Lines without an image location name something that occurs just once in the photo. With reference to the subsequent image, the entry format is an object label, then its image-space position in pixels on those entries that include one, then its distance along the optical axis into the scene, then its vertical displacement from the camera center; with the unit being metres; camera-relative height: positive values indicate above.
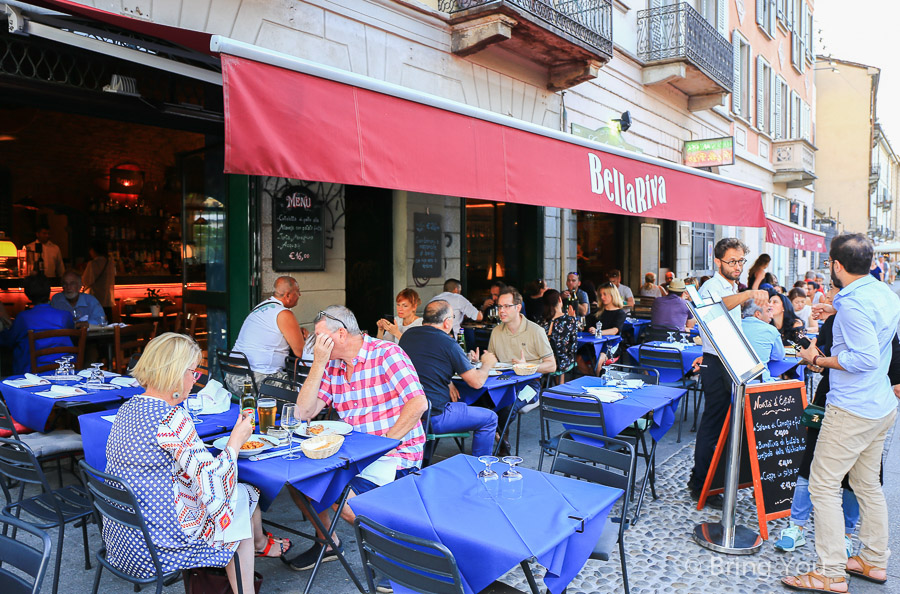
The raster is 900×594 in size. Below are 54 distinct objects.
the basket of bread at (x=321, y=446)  2.98 -0.88
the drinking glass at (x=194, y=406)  3.90 -0.89
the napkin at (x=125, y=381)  4.67 -0.88
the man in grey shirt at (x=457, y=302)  8.29 -0.46
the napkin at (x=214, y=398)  3.99 -0.87
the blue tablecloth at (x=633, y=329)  9.55 -0.93
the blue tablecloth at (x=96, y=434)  3.39 -0.94
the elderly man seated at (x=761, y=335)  5.67 -0.61
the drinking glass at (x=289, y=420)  3.36 -0.84
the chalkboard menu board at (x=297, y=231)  7.07 +0.43
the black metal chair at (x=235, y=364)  5.35 -0.86
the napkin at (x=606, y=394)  4.42 -0.92
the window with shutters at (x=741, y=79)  17.52 +5.61
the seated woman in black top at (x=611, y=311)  8.38 -0.58
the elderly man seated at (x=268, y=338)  5.52 -0.64
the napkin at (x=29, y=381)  4.50 -0.86
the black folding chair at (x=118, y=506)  2.50 -1.01
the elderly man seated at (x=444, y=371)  4.56 -0.77
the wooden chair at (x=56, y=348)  5.65 -0.77
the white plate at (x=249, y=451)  3.01 -0.91
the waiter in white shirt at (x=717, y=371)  4.47 -0.75
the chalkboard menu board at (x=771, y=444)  3.93 -1.15
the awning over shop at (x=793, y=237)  9.52 +0.57
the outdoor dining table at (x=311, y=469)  2.83 -0.95
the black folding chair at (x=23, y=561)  1.84 -0.91
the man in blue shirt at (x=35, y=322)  5.84 -0.54
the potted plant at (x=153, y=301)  8.98 -0.53
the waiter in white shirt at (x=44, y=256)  9.59 +0.16
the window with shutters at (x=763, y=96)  19.38 +5.59
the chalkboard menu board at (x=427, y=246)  9.27 +0.34
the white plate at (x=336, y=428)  3.42 -0.90
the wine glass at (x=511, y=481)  2.66 -0.95
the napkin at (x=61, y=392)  4.25 -0.88
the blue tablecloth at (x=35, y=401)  4.13 -0.92
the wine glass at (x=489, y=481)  2.67 -0.95
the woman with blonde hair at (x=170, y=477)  2.58 -0.89
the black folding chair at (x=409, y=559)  2.09 -1.03
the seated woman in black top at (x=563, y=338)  6.68 -0.76
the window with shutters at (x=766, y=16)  19.13 +8.07
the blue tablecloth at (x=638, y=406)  4.18 -0.95
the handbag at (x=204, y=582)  2.77 -1.41
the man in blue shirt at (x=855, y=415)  3.32 -0.79
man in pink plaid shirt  3.58 -0.73
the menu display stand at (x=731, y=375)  3.81 -0.66
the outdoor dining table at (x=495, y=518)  2.23 -0.98
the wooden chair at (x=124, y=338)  6.41 -0.78
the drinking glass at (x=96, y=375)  4.69 -0.85
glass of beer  3.42 -0.82
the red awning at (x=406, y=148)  2.87 +0.70
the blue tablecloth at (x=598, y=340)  7.70 -0.91
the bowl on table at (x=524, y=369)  5.32 -0.87
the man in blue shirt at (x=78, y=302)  7.26 -0.43
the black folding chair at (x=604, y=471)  2.99 -1.04
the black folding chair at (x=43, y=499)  3.10 -1.26
